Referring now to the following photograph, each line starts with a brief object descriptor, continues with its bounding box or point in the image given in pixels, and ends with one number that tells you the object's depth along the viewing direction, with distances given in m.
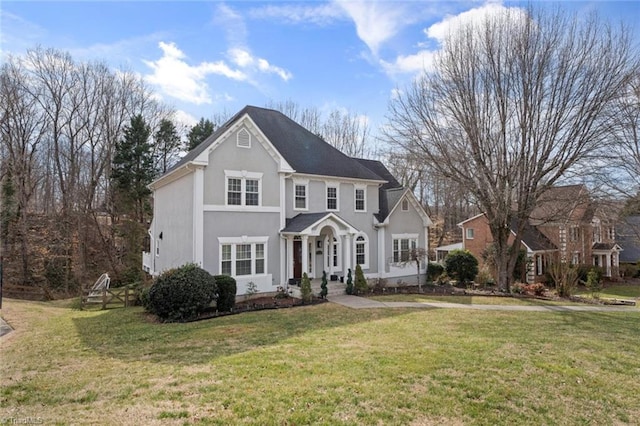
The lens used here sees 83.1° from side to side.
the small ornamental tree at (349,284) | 18.30
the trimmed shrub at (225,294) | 14.41
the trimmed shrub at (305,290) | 16.06
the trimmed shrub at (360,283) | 18.56
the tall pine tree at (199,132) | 36.75
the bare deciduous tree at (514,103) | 17.34
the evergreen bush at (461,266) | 23.55
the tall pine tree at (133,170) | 31.27
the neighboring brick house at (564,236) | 19.55
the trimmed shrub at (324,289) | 17.03
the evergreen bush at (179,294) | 13.05
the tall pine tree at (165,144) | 36.66
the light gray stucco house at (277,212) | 16.47
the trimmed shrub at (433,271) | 23.58
